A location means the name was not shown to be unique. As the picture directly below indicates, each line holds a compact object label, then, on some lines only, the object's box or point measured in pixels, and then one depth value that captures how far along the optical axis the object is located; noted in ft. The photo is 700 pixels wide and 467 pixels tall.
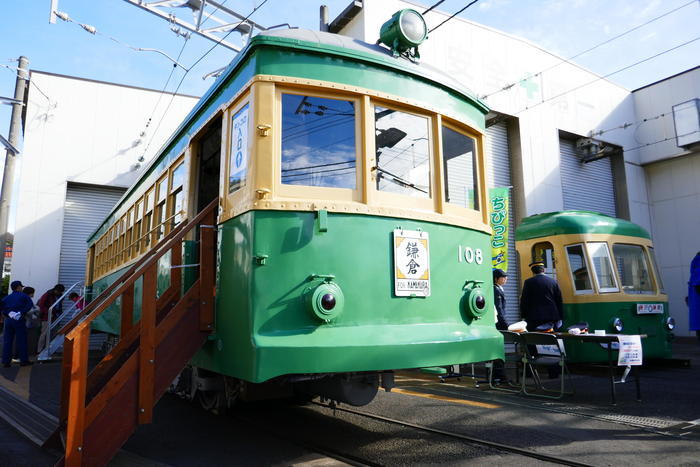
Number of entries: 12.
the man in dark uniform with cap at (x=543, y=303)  22.34
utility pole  40.27
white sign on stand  17.84
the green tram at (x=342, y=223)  10.58
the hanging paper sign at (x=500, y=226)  34.40
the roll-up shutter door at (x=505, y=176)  43.14
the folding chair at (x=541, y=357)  19.06
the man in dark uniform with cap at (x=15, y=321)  31.09
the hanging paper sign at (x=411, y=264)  11.72
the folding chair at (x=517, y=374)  20.43
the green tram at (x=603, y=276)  25.36
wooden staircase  10.25
